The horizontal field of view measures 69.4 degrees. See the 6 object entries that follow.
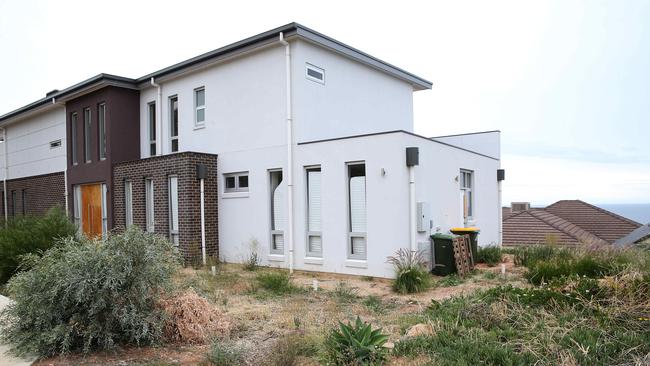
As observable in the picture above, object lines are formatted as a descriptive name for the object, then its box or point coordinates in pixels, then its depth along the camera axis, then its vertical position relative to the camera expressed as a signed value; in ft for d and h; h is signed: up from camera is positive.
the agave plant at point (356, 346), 14.65 -5.33
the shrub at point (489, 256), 39.86 -6.68
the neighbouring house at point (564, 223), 62.75 -7.21
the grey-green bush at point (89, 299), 17.37 -4.38
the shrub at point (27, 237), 33.24 -3.71
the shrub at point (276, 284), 29.55 -6.56
